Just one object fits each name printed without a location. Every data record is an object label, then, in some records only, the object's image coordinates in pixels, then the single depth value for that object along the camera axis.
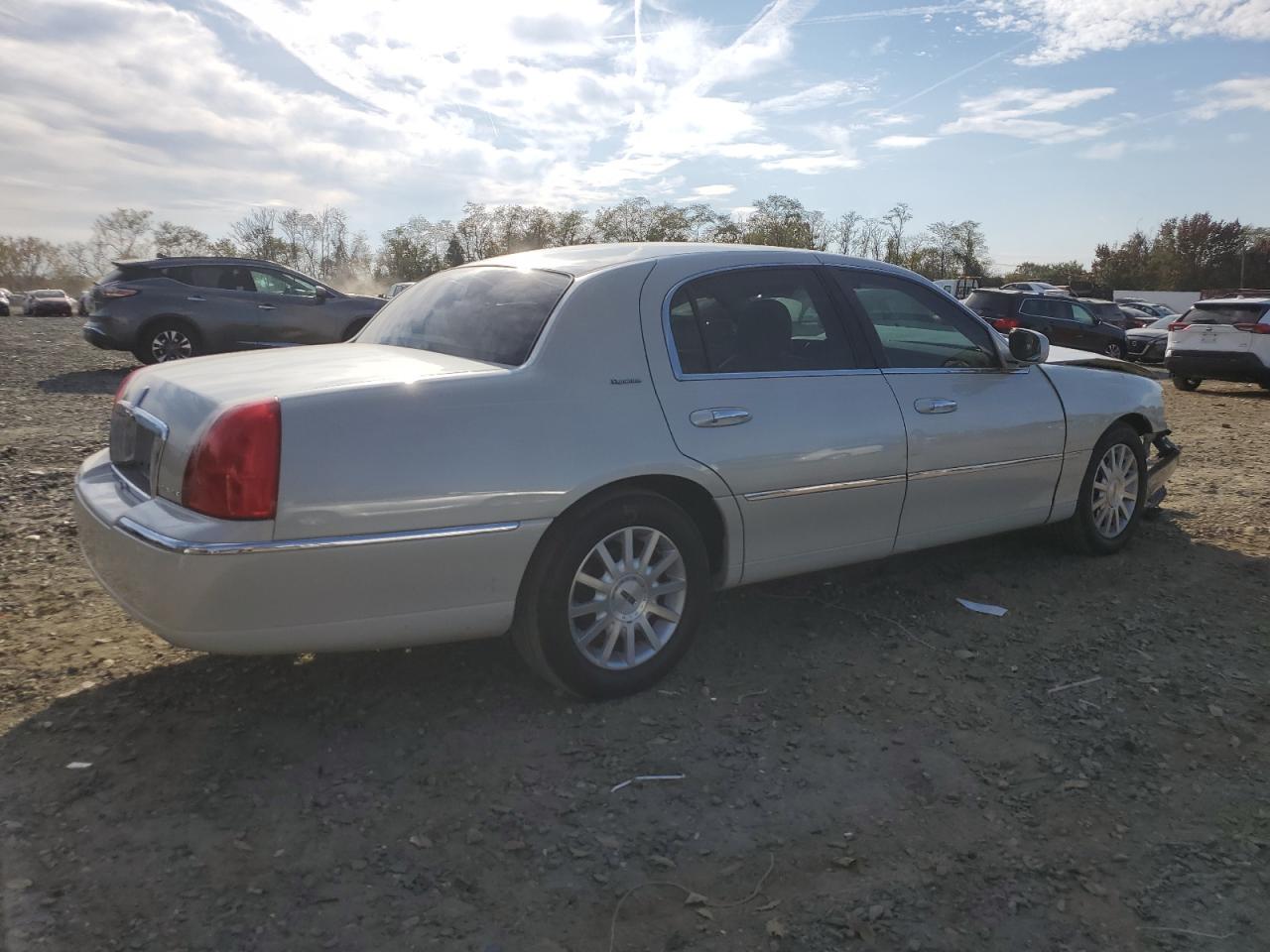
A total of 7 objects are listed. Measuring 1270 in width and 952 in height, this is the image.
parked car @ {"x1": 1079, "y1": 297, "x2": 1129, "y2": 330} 24.60
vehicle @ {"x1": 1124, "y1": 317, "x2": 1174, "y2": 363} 23.03
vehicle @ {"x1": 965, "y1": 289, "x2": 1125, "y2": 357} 18.70
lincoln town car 2.88
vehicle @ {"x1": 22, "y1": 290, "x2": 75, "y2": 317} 54.62
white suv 15.08
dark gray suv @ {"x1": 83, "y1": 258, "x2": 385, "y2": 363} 12.50
